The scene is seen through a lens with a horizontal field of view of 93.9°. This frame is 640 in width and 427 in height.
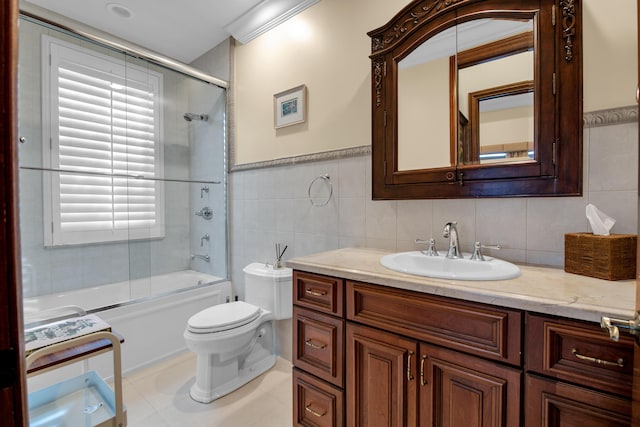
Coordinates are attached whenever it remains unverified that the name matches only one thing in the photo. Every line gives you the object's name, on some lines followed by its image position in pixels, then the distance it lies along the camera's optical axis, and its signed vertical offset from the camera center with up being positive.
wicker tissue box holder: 1.00 -0.16
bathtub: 1.94 -0.76
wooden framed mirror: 1.17 +0.50
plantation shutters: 2.31 +0.53
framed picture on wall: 2.09 +0.76
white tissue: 1.06 -0.04
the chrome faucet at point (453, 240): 1.38 -0.14
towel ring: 1.96 +0.13
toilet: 1.74 -0.75
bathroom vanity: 0.79 -0.45
